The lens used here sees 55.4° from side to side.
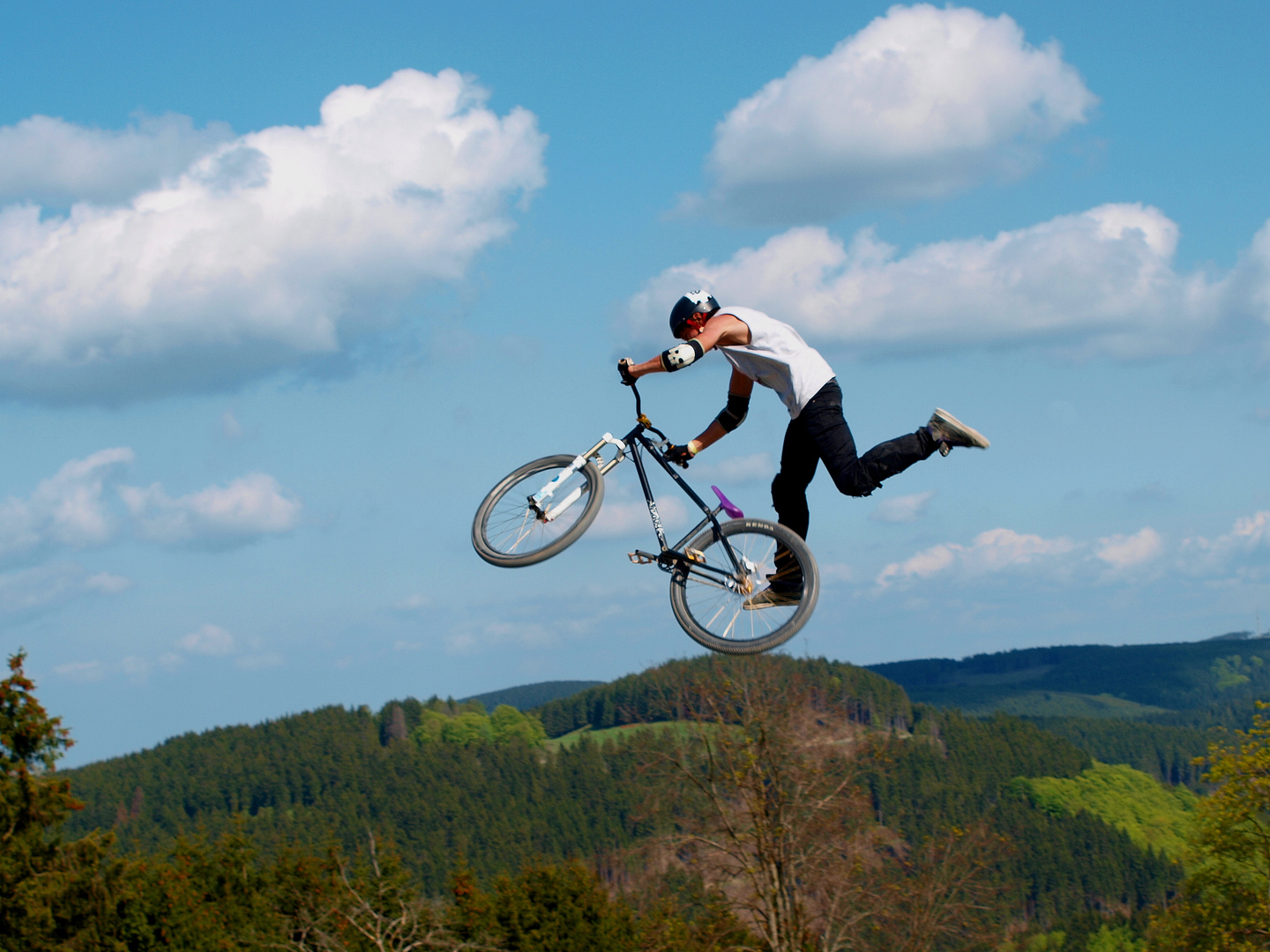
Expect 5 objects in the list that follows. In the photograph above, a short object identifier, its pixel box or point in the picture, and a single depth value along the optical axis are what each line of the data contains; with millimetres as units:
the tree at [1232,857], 40844
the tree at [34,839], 42750
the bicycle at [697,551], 9102
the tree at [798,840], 36406
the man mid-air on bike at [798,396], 8953
